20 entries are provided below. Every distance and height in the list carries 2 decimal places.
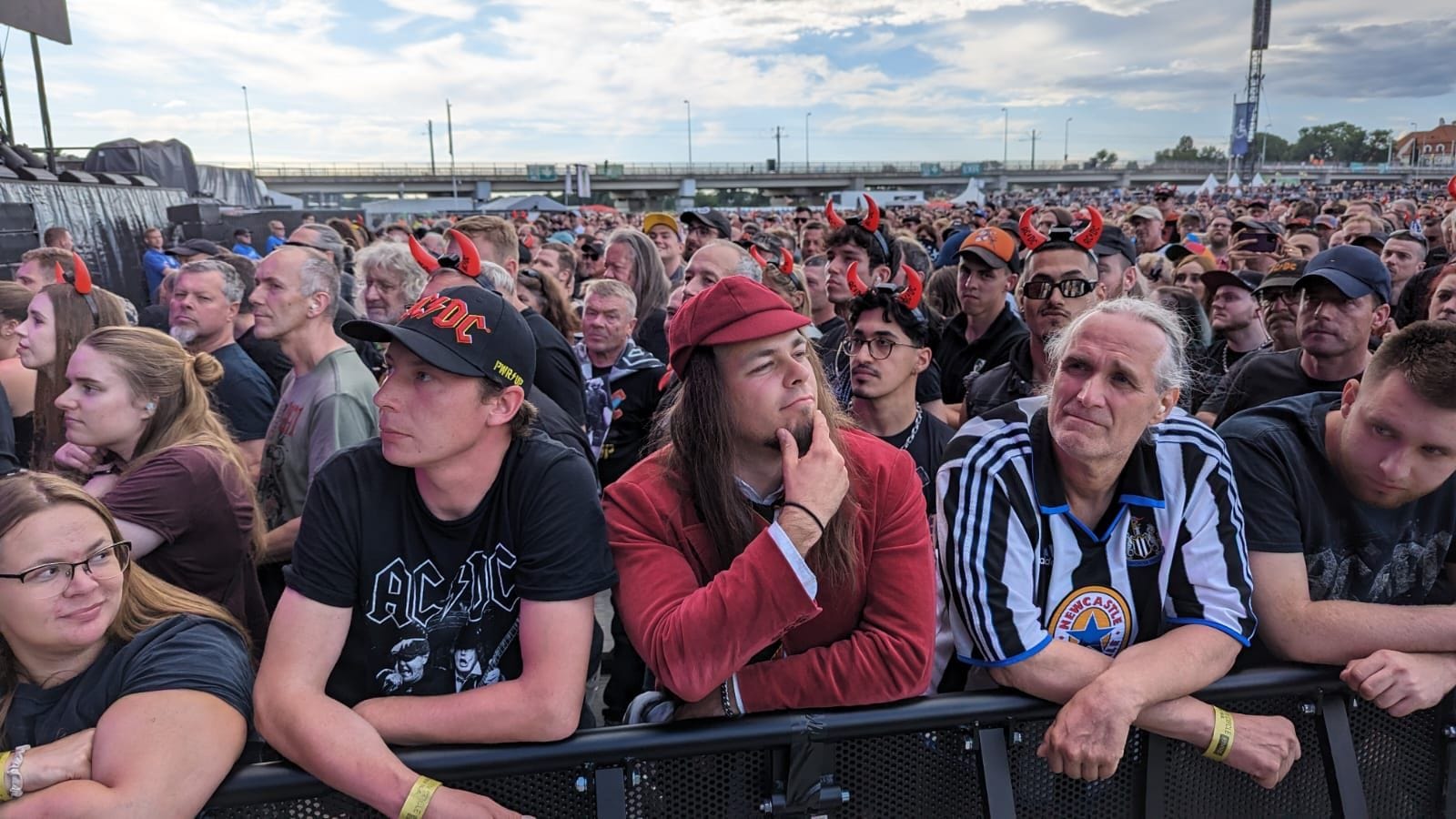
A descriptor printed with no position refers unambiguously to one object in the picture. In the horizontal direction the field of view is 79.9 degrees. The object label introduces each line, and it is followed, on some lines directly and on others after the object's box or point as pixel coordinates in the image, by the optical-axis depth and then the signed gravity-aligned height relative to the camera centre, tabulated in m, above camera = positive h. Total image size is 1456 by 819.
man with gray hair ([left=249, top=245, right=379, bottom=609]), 3.25 -0.59
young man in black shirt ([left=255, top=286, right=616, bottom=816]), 1.89 -0.74
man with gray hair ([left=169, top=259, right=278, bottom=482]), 3.87 -0.49
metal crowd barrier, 1.82 -1.18
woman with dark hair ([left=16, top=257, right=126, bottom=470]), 3.91 -0.44
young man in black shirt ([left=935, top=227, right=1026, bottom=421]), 4.73 -0.48
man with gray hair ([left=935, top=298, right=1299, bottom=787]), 2.04 -0.79
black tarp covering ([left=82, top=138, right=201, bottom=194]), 21.45 +2.04
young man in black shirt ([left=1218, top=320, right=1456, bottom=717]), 2.12 -0.78
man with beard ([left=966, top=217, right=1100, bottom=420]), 3.87 -0.37
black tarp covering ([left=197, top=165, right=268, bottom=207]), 26.67 +1.76
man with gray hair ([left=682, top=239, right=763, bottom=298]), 4.79 -0.19
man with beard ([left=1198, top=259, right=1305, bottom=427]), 4.24 -0.43
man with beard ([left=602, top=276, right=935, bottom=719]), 1.84 -0.69
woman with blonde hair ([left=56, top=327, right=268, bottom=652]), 2.60 -0.70
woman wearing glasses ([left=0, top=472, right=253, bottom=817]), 1.67 -0.92
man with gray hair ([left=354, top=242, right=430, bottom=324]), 5.25 -0.28
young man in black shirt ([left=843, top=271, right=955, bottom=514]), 3.31 -0.55
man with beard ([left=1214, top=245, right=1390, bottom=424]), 3.54 -0.45
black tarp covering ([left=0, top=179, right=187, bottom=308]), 11.63 +0.32
